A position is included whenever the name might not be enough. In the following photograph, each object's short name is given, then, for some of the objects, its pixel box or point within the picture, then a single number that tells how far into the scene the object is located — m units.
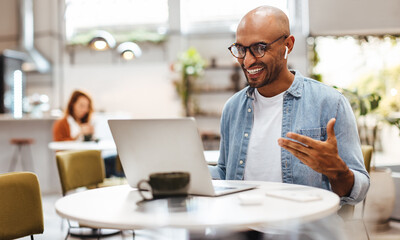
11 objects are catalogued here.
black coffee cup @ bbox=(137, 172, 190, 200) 1.18
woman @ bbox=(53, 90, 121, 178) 4.83
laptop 1.17
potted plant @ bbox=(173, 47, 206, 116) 8.48
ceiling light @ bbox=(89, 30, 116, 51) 5.99
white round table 1.00
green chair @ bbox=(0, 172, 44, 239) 1.70
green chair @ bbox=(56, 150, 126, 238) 2.99
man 1.58
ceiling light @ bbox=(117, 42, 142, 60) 6.83
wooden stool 6.40
